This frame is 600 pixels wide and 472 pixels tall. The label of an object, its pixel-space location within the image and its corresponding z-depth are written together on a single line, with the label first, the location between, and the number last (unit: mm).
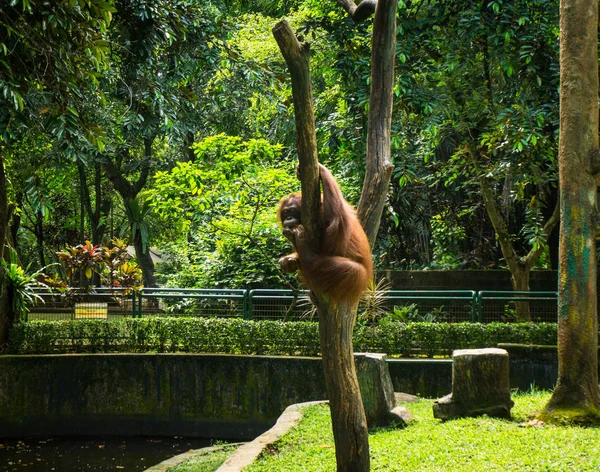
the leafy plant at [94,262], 12914
